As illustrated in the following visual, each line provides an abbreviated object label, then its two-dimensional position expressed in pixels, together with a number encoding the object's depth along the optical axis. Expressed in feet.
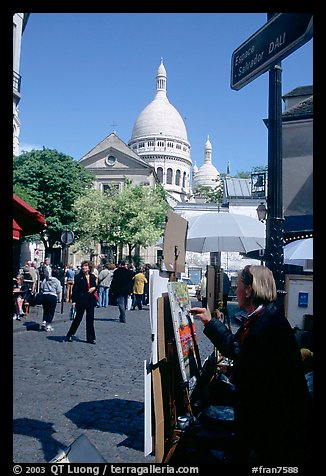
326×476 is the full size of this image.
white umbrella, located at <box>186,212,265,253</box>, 25.32
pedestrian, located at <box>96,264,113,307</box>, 56.34
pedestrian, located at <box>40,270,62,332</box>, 35.53
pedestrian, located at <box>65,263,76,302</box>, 63.95
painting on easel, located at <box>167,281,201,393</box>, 11.71
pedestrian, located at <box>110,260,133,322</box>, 44.24
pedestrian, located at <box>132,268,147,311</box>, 56.39
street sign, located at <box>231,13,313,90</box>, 7.61
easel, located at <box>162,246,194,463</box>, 11.08
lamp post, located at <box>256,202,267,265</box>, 39.53
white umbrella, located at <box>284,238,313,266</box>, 23.25
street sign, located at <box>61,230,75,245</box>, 51.83
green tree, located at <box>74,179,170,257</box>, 127.85
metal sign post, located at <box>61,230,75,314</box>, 51.85
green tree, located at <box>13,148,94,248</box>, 122.31
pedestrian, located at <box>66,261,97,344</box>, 31.37
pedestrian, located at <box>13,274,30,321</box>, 40.16
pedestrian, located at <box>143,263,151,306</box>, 62.67
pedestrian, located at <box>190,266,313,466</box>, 7.83
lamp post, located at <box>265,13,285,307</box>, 12.73
